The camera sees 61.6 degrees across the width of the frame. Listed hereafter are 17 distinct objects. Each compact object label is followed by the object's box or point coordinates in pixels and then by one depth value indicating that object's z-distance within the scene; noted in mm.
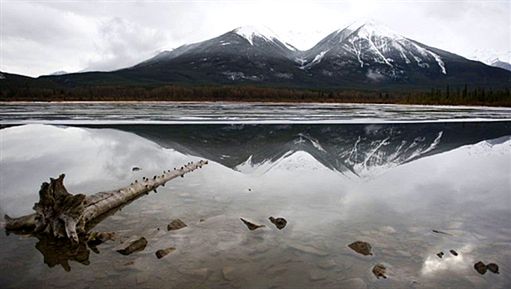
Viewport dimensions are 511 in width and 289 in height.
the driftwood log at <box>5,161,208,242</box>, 9875
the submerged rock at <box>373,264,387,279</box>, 7857
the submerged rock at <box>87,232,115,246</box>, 9484
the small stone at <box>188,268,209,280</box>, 7819
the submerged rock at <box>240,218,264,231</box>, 10459
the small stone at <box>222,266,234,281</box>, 7754
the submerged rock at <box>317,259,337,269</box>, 8242
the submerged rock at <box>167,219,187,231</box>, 10469
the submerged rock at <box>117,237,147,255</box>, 8965
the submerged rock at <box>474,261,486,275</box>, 8055
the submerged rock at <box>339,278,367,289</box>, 7422
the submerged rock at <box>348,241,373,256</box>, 8902
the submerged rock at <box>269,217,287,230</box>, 10586
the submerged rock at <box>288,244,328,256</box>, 8914
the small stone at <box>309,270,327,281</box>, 7746
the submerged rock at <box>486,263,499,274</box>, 8091
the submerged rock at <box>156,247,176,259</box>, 8777
